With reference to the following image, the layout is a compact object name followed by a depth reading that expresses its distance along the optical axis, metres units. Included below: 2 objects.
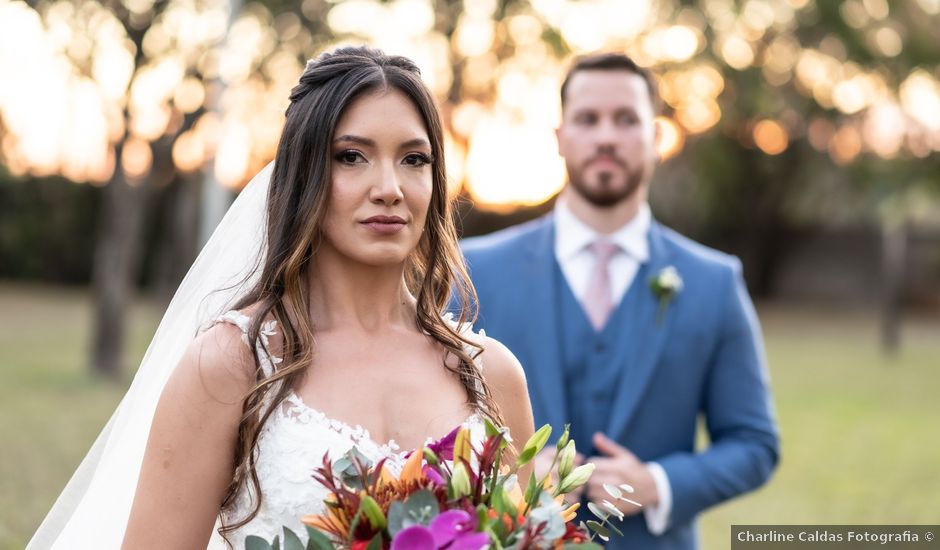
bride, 2.51
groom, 4.08
